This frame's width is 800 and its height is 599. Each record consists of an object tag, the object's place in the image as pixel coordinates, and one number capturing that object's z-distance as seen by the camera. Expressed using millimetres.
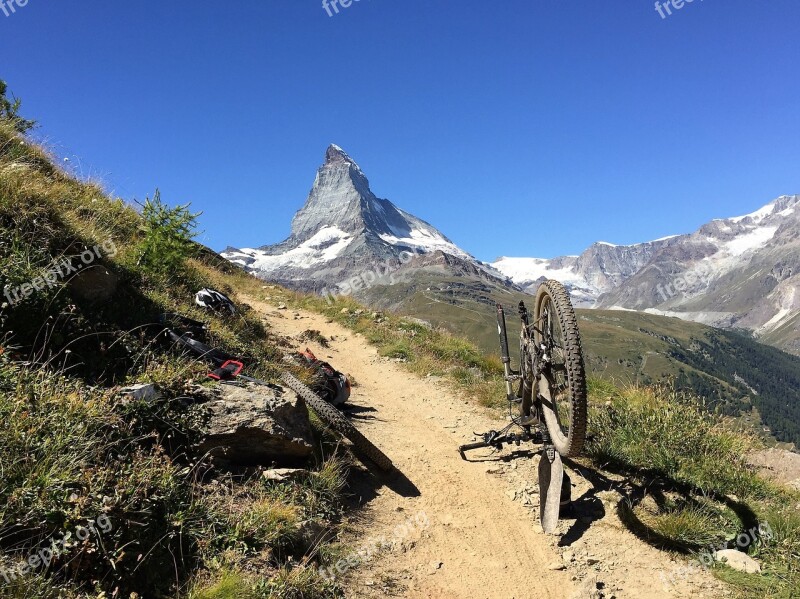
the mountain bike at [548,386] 5910
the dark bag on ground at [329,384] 10711
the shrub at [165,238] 11031
